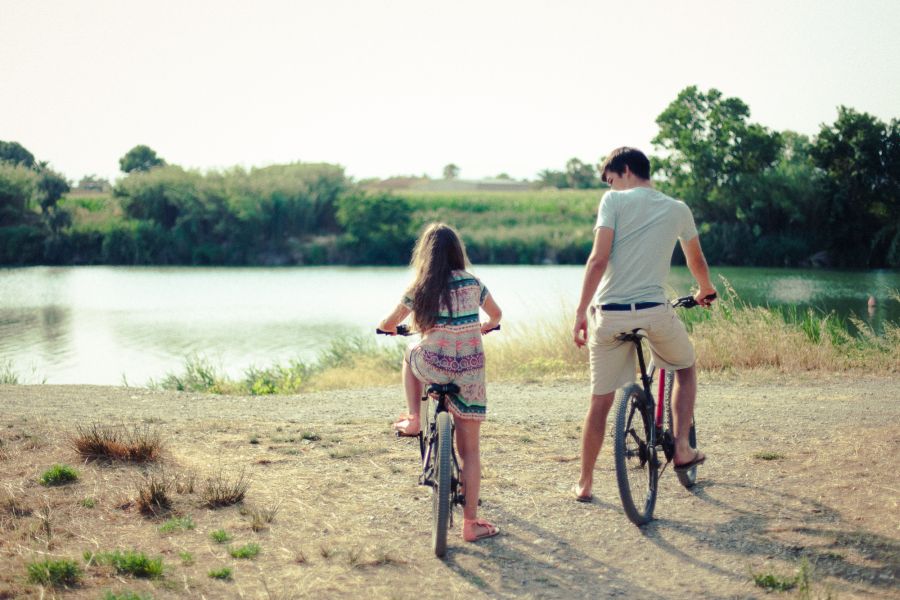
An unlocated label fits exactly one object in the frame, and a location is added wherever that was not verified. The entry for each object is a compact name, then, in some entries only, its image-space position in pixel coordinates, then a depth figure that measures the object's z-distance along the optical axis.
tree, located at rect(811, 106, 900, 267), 46.22
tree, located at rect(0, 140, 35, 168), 83.69
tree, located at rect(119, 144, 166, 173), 112.19
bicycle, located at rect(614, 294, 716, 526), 4.89
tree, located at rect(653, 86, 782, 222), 50.06
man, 4.93
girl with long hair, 4.64
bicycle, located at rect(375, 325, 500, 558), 4.54
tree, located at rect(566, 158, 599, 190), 106.38
